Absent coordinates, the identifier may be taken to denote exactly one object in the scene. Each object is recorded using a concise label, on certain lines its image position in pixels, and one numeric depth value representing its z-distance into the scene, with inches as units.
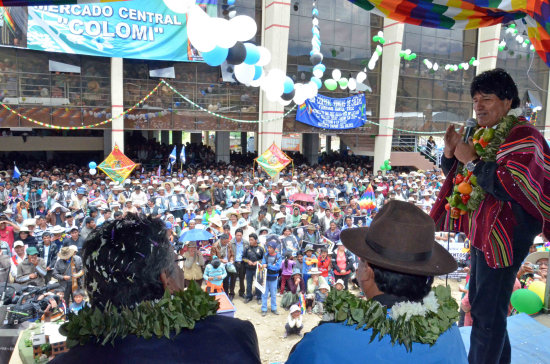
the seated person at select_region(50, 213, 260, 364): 63.2
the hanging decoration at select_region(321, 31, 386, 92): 477.8
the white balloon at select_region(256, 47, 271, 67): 225.9
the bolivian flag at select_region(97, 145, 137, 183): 572.1
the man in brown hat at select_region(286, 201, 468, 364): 66.0
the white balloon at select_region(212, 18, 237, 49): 191.3
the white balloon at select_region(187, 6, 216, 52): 189.9
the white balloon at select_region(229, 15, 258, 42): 199.8
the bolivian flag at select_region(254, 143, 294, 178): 642.8
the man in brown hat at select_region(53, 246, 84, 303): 346.3
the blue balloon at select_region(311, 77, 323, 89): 292.4
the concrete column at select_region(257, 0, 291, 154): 823.1
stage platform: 123.5
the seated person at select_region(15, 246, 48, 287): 337.4
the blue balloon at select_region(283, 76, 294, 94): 249.6
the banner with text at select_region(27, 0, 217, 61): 678.5
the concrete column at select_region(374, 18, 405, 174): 964.6
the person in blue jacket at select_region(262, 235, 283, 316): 387.9
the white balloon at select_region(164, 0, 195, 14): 187.2
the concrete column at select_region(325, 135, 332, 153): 1352.4
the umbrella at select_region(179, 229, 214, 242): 382.9
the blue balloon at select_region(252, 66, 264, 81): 234.7
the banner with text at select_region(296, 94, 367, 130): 908.6
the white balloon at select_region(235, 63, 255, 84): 230.7
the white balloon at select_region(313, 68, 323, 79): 323.0
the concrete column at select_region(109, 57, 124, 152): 765.3
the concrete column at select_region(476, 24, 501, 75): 1063.0
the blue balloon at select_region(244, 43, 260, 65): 216.4
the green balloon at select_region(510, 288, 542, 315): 158.2
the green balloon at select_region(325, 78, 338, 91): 475.8
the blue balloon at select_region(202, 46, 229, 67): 201.9
